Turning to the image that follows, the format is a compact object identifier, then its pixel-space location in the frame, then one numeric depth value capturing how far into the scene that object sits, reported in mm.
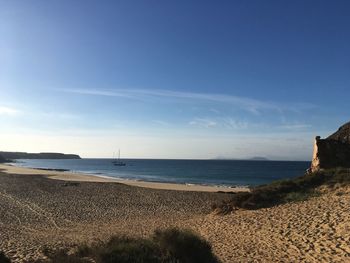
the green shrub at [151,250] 8844
